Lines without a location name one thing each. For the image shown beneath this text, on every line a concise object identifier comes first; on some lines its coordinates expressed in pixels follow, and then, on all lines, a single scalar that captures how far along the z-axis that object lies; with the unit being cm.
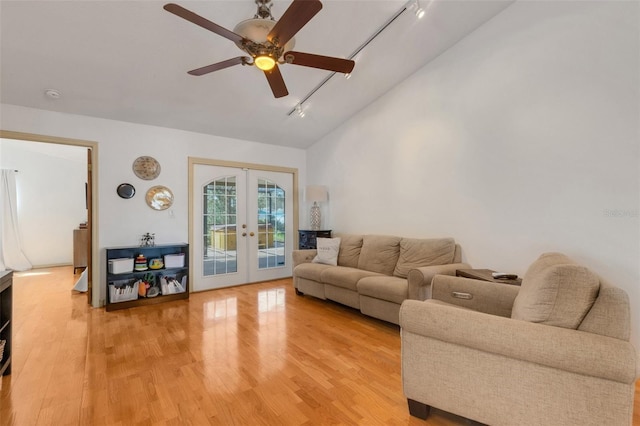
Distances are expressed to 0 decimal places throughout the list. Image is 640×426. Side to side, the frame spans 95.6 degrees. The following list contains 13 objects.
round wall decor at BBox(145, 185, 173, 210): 421
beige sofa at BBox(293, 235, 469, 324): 296
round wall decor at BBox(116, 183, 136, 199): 399
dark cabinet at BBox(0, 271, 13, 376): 211
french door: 466
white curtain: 613
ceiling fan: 173
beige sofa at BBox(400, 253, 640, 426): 126
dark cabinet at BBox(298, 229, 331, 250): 497
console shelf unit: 378
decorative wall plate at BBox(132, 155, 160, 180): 412
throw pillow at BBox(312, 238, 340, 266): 426
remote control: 257
